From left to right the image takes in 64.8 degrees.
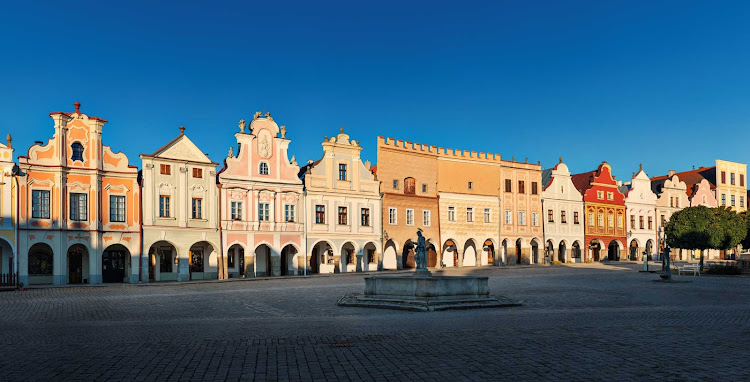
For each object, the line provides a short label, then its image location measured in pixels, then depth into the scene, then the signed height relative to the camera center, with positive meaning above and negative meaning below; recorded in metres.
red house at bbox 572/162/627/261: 61.50 -0.61
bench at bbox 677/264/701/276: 35.41 -3.95
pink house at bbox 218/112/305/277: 41.53 +0.85
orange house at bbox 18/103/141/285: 34.12 +0.53
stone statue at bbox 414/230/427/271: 22.02 -1.63
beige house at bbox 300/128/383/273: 45.41 +0.17
